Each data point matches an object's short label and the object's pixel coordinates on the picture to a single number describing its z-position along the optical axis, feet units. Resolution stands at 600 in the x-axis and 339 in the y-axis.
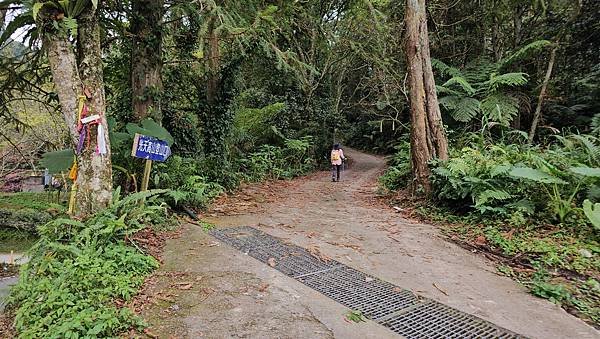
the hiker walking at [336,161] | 37.96
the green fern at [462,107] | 32.55
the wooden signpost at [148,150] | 15.20
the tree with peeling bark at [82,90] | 12.53
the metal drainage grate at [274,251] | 12.82
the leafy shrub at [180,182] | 18.60
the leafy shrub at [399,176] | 26.91
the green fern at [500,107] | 30.76
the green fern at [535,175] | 15.58
